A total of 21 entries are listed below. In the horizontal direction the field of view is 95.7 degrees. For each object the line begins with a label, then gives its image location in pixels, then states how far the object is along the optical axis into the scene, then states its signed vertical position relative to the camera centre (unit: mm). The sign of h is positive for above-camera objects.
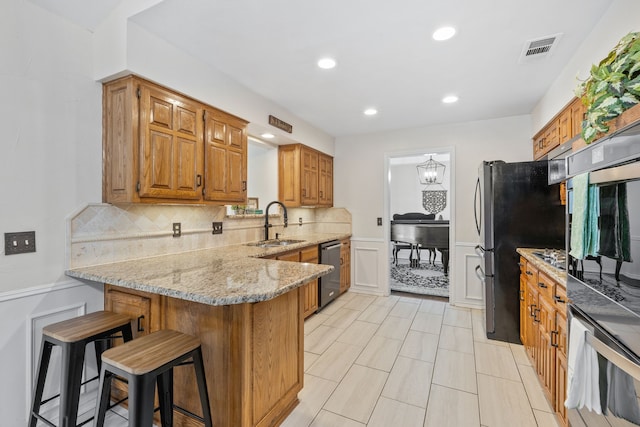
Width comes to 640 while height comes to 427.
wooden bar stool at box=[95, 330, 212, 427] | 1186 -689
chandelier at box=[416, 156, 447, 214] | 7570 +514
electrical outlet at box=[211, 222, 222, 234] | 2912 -164
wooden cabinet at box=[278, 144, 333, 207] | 3896 +494
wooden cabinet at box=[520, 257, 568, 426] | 1619 -794
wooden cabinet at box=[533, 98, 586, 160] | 2234 +756
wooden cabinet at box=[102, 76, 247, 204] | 1941 +476
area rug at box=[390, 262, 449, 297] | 4715 -1270
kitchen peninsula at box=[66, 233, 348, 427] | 1468 -619
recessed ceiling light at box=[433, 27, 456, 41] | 1940 +1223
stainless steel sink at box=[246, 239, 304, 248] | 3326 -383
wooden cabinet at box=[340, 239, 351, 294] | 4398 -838
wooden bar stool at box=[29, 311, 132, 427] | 1444 -710
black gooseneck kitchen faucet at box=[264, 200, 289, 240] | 3543 -160
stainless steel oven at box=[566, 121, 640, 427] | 921 -213
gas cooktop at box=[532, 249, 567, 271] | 1910 -340
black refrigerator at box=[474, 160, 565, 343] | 2756 -139
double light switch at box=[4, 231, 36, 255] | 1607 -183
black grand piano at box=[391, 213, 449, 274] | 5309 -437
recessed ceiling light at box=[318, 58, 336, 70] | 2350 +1229
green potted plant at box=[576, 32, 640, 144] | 1114 +506
